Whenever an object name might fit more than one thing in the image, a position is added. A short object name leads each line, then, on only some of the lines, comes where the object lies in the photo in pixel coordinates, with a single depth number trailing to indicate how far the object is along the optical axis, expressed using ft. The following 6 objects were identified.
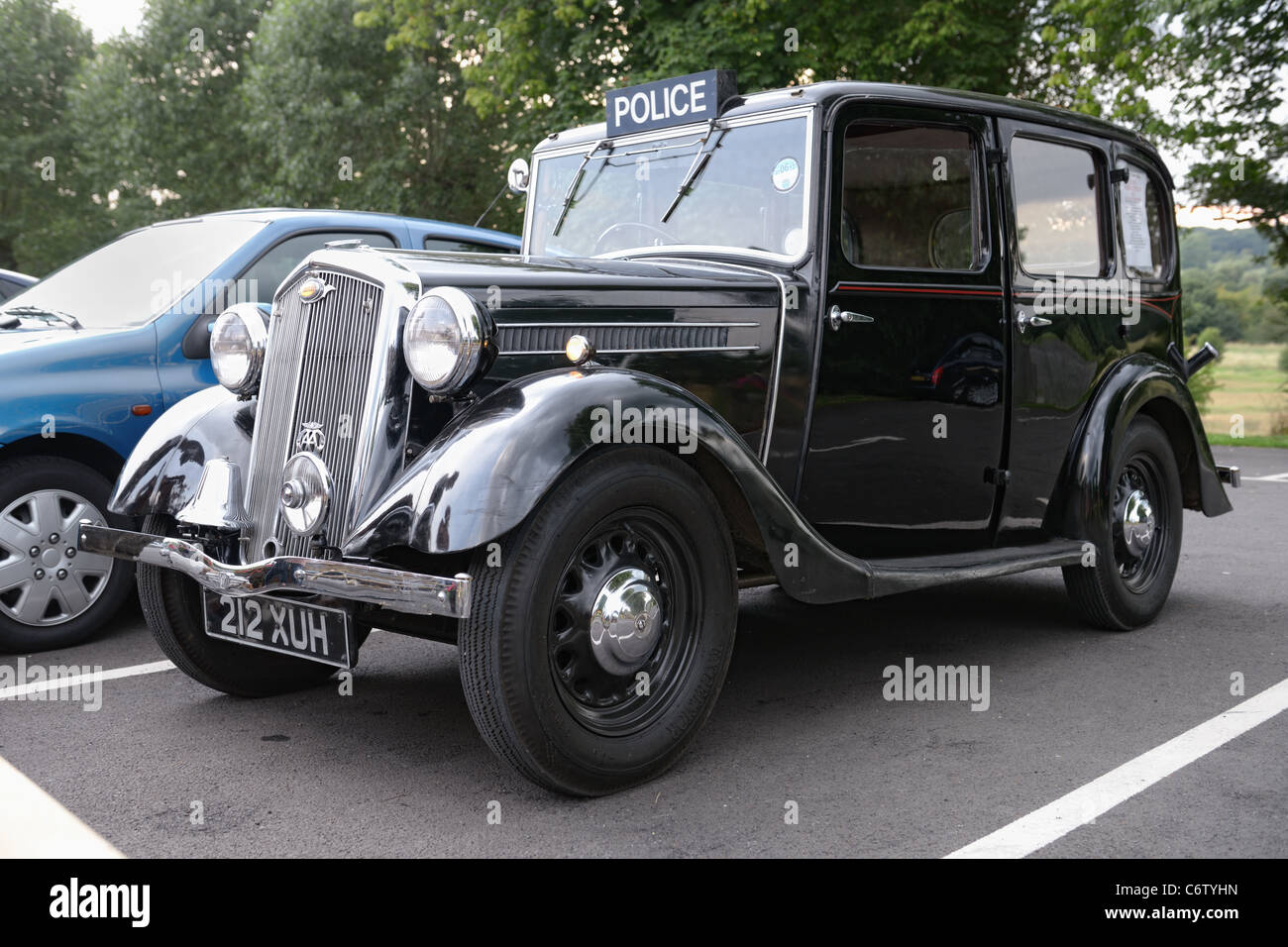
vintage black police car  10.44
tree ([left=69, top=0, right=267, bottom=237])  88.94
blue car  15.85
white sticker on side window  17.97
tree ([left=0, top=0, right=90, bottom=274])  93.76
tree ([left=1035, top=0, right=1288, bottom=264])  48.62
